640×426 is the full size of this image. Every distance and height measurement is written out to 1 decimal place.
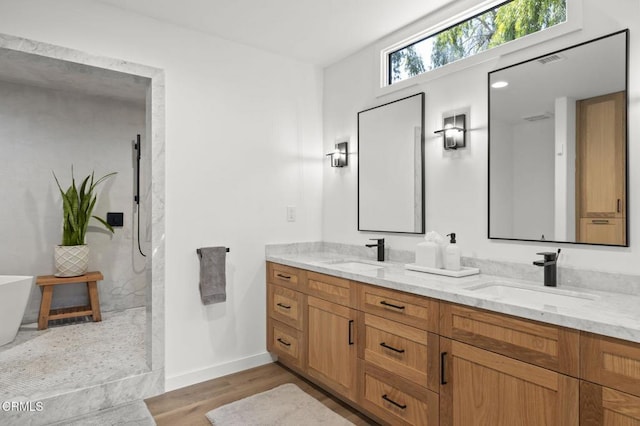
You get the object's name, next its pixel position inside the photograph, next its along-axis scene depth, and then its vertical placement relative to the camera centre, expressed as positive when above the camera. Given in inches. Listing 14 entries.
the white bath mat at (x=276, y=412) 88.1 -49.5
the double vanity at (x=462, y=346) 51.3 -24.2
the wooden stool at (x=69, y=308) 137.4 -34.0
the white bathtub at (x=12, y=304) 118.9 -30.2
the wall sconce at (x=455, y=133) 93.9 +19.6
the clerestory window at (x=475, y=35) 82.2 +43.7
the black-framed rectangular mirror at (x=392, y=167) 105.7 +13.2
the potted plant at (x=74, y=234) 142.4 -9.0
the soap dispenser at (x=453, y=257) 88.0 -11.0
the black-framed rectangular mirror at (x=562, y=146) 69.9 +13.2
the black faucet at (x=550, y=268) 74.3 -11.4
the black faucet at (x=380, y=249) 112.7 -11.6
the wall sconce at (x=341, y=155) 129.6 +19.1
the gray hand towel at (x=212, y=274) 110.0 -18.9
